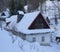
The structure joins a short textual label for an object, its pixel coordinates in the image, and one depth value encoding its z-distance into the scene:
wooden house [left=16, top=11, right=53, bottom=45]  11.66
